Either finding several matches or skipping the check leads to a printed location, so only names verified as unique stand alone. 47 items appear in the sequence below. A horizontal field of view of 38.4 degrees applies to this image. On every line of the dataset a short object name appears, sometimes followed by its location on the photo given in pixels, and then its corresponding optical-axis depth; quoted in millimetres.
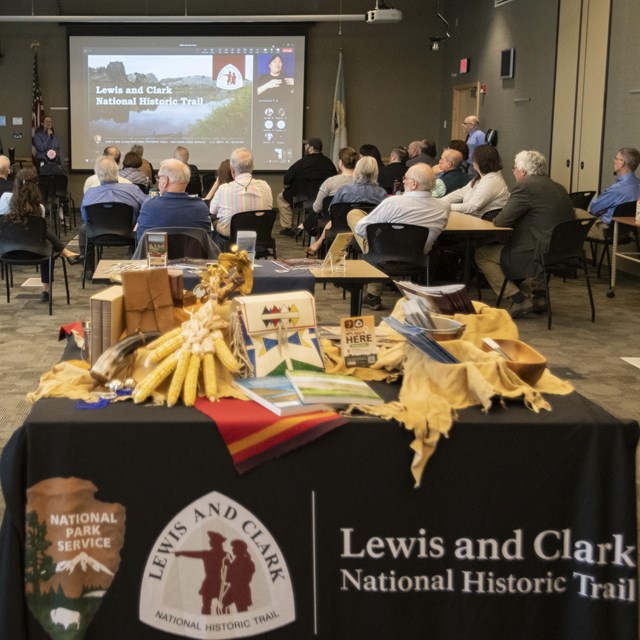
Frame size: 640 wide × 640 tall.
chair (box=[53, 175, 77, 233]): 10992
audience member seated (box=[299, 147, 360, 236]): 8445
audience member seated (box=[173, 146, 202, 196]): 10077
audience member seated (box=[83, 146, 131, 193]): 8159
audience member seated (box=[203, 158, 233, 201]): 8875
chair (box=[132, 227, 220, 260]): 5332
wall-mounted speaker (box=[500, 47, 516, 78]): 11961
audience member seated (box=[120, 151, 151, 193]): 9453
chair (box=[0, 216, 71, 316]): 6707
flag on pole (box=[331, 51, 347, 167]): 15180
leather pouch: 2604
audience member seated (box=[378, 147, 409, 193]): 9992
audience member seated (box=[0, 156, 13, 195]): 8266
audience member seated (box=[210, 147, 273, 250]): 6941
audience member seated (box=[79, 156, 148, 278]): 7695
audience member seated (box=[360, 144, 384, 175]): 10662
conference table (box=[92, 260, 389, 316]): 4418
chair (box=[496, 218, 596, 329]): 6492
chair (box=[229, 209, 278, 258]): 6781
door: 14109
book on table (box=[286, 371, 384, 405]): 2273
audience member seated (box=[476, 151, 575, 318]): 6770
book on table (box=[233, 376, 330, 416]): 2215
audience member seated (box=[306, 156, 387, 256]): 7535
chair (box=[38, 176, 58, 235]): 10492
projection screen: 15047
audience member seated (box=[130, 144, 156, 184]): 10233
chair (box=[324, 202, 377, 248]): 7508
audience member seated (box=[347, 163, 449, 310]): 6328
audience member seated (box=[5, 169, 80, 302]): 6660
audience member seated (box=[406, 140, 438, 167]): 9877
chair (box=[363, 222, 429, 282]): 6320
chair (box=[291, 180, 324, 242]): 10489
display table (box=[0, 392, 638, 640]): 2182
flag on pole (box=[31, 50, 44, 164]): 14852
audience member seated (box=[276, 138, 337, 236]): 10711
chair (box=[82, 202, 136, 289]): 7473
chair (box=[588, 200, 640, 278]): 7961
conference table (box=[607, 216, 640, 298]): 7714
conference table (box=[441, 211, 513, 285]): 6598
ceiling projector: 12836
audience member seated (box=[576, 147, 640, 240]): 8086
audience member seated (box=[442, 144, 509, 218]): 7305
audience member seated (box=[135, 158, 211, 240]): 5746
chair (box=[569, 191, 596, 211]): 9297
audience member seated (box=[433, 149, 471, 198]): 8359
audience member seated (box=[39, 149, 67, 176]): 12977
